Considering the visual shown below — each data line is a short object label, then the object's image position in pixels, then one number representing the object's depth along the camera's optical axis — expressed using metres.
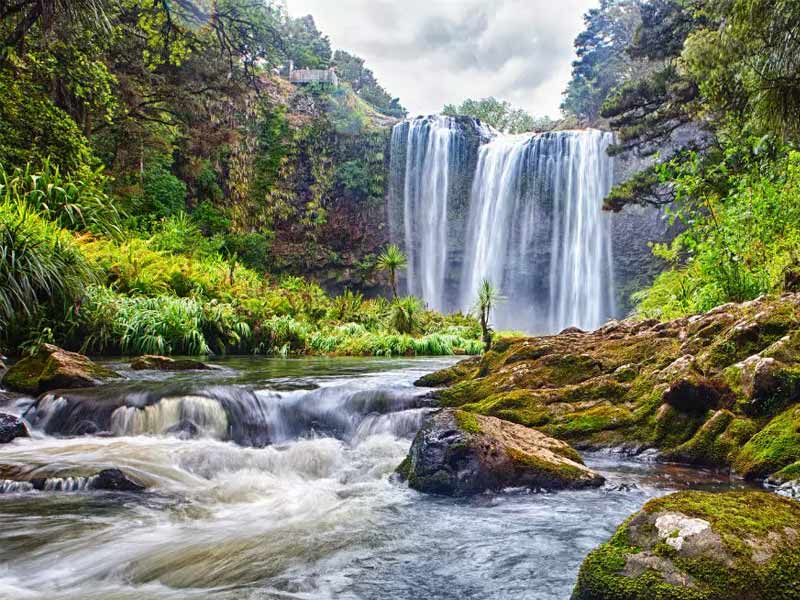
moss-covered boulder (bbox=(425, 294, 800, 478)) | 4.04
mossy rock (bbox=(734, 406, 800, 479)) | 3.62
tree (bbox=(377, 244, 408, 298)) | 21.73
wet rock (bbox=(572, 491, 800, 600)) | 1.84
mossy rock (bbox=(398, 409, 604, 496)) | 3.78
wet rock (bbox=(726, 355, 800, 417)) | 3.97
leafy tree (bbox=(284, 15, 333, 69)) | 39.31
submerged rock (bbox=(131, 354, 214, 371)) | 8.14
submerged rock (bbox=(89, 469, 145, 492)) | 4.02
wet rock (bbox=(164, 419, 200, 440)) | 5.42
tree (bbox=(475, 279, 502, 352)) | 13.90
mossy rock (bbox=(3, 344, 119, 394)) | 6.06
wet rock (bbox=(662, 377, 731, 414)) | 4.40
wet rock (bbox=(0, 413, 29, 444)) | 4.89
